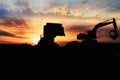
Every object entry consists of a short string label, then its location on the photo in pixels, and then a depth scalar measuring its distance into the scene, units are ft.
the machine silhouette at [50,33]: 79.20
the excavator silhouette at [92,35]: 81.00
